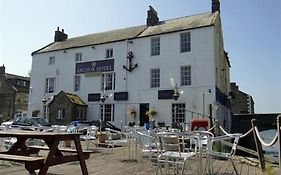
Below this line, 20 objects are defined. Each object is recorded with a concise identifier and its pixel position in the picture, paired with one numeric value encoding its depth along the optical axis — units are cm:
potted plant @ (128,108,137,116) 1692
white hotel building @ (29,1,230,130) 1548
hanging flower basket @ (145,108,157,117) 1615
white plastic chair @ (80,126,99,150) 743
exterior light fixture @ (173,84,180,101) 1557
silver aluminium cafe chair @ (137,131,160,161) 493
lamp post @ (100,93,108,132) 1793
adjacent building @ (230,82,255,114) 3076
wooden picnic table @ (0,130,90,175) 268
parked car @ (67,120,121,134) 1494
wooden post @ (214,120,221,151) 662
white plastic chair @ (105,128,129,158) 633
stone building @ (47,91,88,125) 1780
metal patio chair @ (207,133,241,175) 372
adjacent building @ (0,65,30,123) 3032
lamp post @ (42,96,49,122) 2027
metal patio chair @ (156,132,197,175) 348
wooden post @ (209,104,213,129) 785
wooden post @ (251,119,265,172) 486
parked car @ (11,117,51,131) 1401
